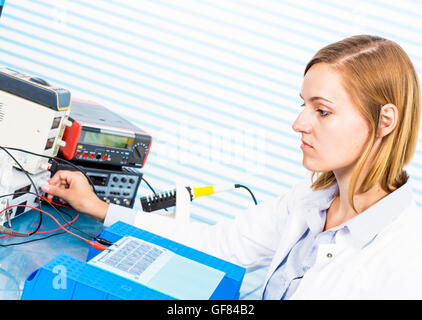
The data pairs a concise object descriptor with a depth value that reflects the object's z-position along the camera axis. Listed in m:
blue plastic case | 0.89
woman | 1.09
